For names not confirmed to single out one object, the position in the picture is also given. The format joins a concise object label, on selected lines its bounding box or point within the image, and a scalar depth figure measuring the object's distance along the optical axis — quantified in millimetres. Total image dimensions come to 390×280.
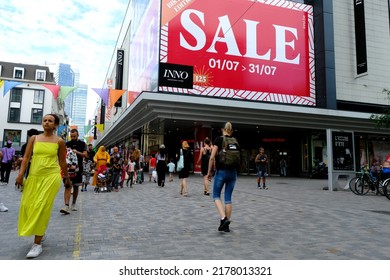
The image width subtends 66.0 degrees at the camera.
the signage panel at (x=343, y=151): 12977
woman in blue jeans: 4727
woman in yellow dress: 3482
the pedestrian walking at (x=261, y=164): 12352
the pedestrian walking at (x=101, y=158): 10703
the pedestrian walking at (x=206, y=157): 9604
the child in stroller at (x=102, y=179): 10586
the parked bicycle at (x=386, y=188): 9508
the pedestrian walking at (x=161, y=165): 12206
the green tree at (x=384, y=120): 15108
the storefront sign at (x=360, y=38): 21719
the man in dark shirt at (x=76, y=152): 6590
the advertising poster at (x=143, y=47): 20609
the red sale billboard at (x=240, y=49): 19906
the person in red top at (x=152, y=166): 15724
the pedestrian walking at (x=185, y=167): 9595
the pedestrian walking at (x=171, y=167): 15541
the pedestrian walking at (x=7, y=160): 12155
